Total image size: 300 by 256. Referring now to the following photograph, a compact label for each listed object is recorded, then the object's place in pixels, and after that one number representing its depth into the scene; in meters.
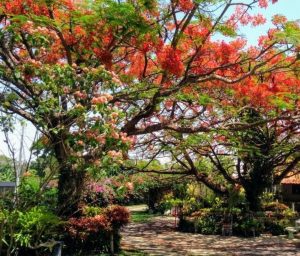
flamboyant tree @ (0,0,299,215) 4.44
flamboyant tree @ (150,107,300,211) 9.49
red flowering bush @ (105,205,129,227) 8.07
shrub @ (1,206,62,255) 5.71
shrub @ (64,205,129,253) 7.35
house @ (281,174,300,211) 19.81
